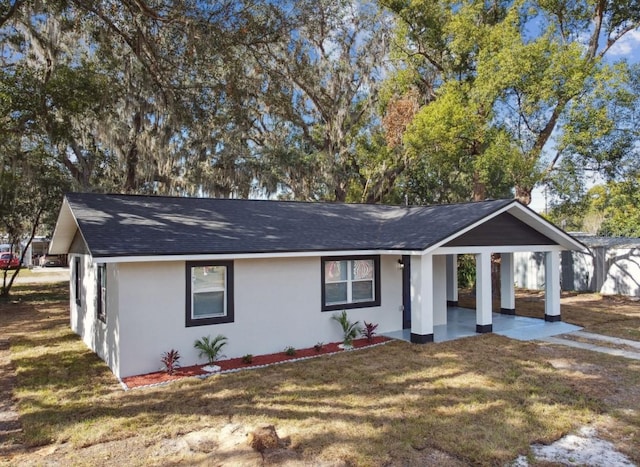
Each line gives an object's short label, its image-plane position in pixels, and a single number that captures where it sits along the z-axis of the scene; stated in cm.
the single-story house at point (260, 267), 805
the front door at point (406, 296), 1134
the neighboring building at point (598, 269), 1750
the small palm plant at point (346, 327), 1009
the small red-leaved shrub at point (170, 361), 796
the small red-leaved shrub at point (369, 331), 1033
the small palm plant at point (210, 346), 842
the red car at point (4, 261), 3243
